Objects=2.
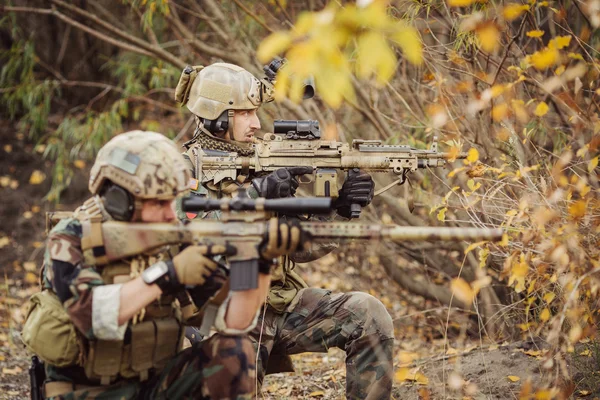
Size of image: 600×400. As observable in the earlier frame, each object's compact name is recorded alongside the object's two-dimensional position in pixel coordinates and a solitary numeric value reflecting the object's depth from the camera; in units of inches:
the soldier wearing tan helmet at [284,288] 354.6
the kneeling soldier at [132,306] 270.1
